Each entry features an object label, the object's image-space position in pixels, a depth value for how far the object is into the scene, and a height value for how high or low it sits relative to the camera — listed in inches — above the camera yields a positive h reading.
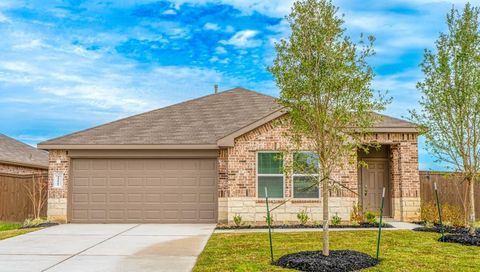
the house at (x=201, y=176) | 598.9 +1.5
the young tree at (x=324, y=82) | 343.0 +68.7
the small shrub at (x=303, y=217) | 585.0 -49.2
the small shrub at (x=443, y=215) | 599.2 -48.6
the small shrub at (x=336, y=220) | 581.0 -52.1
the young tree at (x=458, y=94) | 472.1 +82.5
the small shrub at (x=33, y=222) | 614.3 -57.4
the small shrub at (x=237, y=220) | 581.9 -51.5
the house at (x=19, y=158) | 828.6 +37.6
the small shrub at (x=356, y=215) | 593.9 -46.9
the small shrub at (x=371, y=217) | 577.8 -48.9
